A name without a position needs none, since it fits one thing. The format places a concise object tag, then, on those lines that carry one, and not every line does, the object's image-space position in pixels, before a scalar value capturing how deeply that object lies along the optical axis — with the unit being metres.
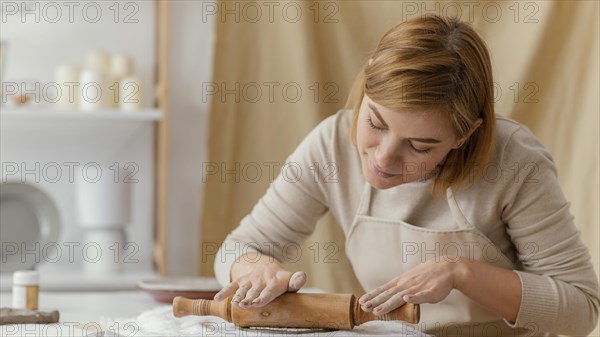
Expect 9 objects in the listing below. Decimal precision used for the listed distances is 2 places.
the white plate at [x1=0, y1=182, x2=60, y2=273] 3.36
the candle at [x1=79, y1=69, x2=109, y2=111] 3.36
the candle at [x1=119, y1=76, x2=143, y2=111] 3.42
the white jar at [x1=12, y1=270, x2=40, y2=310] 2.82
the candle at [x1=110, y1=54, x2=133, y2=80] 3.49
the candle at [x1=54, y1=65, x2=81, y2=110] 3.41
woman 2.50
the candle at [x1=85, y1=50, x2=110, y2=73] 3.49
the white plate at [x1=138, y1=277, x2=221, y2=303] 2.97
